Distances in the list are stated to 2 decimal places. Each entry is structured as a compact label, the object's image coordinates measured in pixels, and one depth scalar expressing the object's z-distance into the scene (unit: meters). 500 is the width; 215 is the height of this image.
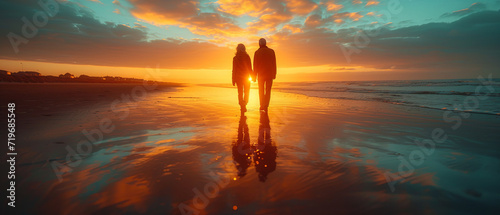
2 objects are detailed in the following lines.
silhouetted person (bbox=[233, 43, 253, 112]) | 8.34
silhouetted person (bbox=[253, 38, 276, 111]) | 8.30
